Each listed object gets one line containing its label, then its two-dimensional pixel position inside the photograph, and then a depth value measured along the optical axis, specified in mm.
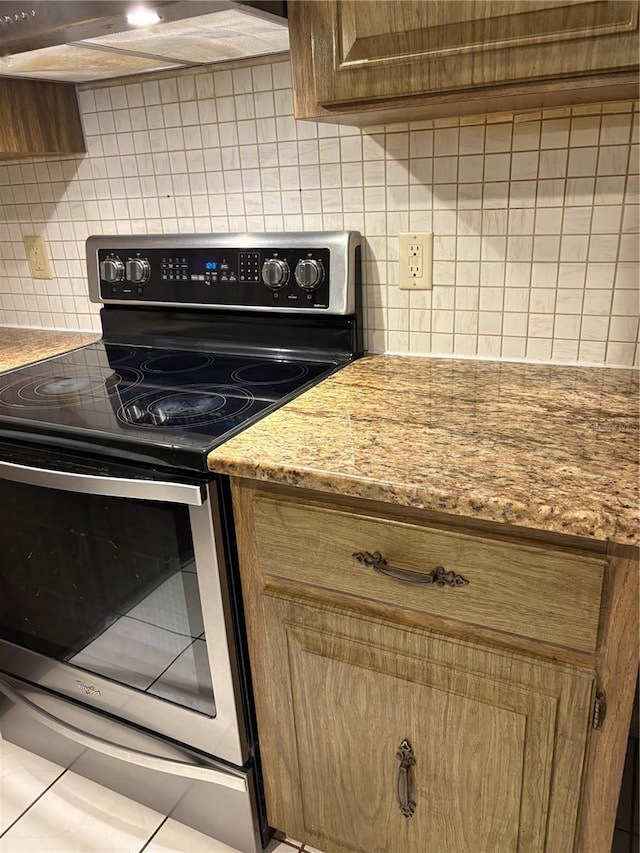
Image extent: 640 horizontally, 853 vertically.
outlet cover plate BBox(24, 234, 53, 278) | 1881
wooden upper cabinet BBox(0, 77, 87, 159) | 1563
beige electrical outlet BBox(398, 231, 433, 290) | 1387
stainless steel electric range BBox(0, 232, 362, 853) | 1119
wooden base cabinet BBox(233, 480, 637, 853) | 879
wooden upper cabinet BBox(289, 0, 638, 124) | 890
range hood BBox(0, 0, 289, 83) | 992
